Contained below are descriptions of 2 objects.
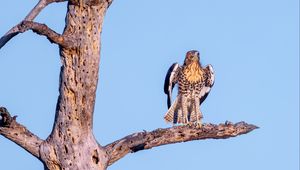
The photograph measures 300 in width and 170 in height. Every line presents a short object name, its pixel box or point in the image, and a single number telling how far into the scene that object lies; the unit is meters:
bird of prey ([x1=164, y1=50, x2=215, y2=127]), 26.17
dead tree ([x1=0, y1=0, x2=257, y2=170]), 17.72
